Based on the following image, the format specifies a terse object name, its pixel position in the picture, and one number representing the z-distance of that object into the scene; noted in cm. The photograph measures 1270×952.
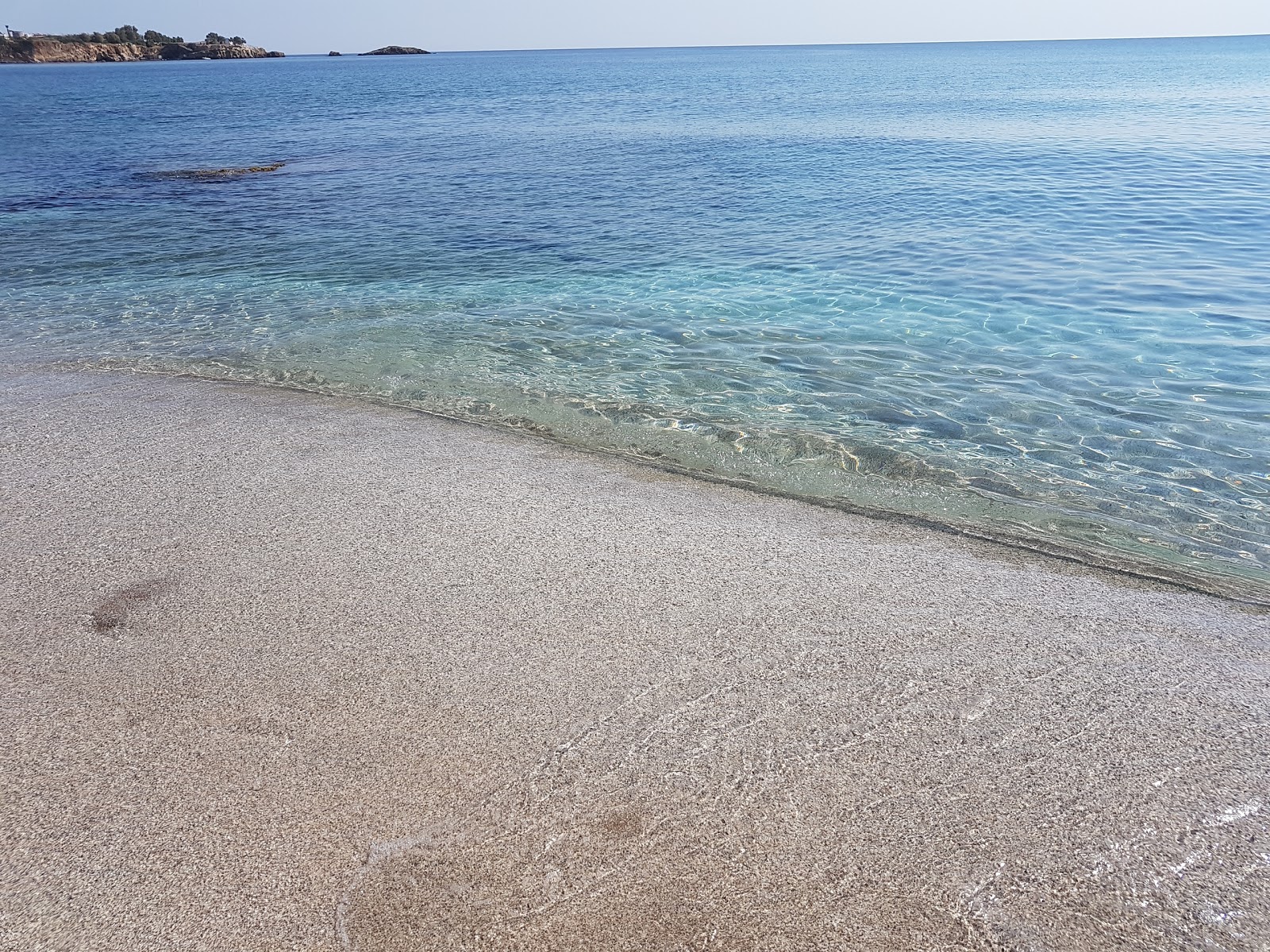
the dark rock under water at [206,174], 2408
